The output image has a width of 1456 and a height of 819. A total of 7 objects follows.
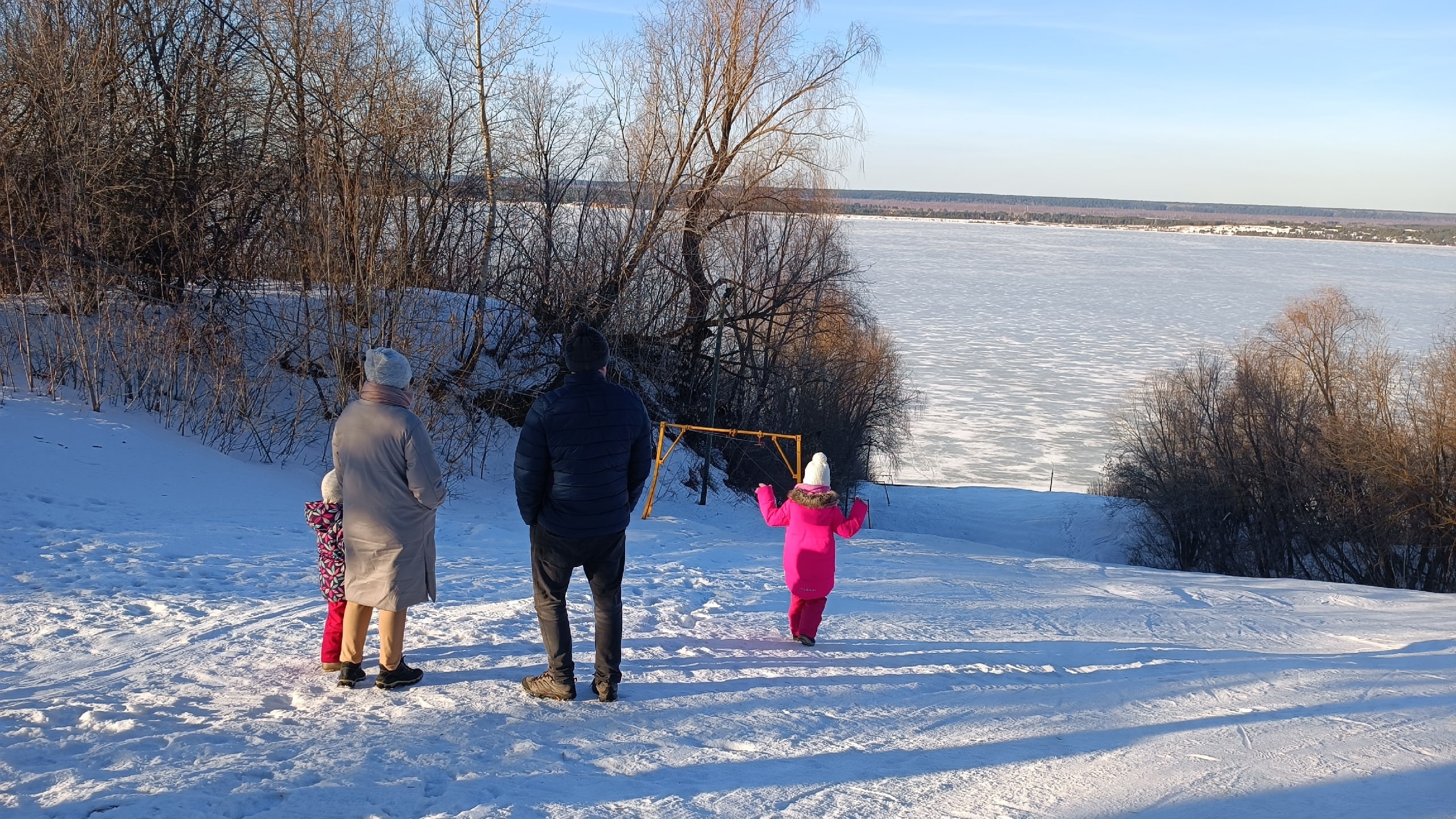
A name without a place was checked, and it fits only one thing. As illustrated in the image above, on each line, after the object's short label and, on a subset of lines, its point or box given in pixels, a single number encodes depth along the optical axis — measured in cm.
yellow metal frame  1202
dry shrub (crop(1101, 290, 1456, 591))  2734
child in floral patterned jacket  470
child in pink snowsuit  599
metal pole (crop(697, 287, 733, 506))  1673
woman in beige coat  436
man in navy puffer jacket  438
